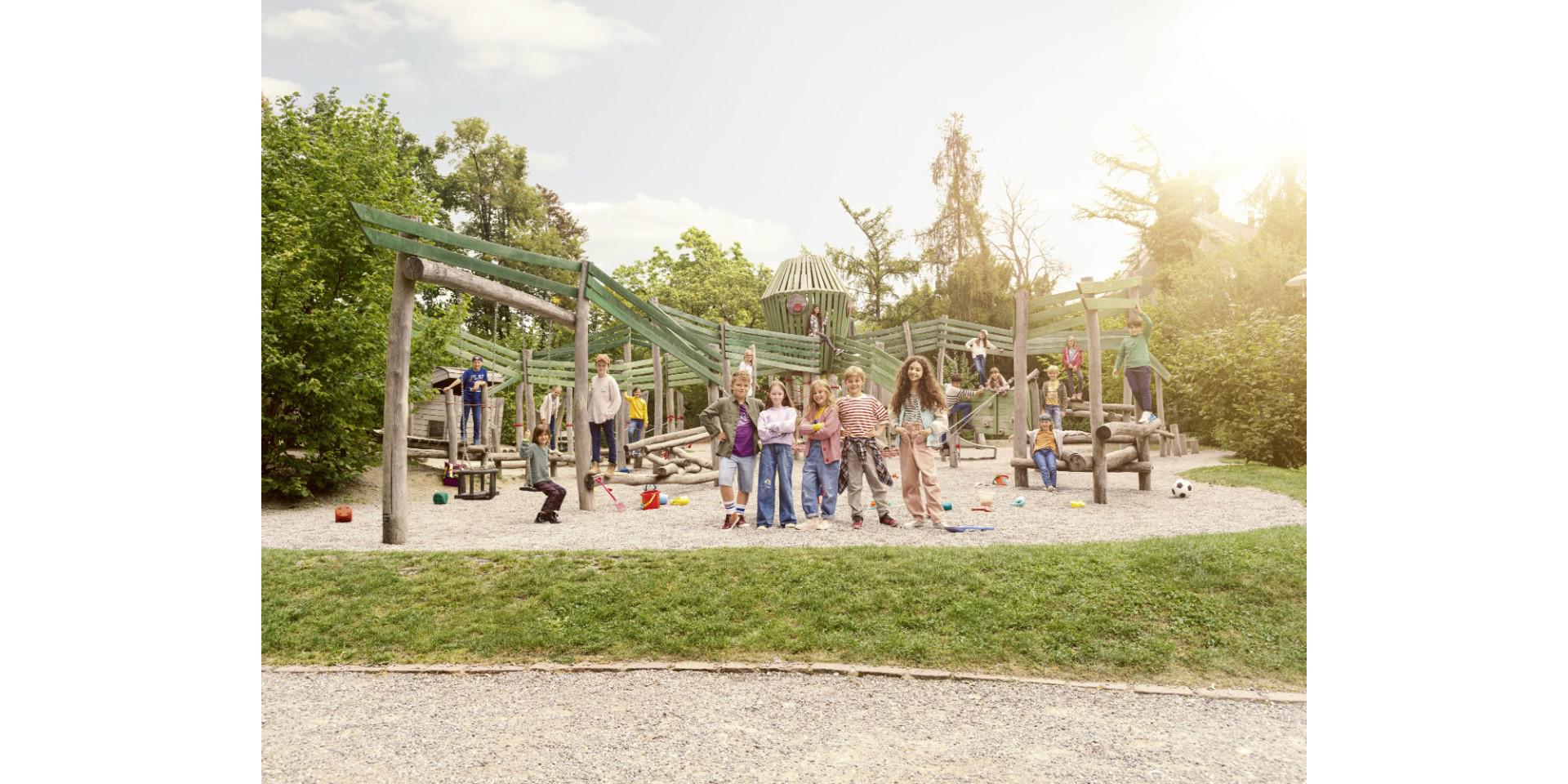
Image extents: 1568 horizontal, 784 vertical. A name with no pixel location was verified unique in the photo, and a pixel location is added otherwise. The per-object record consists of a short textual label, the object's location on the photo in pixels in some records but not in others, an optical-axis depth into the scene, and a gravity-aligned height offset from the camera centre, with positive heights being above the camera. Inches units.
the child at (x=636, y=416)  398.9 -3.9
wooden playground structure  221.9 +24.3
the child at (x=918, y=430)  230.7 -6.0
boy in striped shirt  233.0 -10.9
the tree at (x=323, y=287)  281.9 +42.0
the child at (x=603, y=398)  298.7 +3.8
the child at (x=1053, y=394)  359.9 +5.7
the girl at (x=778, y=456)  242.4 -13.8
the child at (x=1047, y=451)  306.3 -15.8
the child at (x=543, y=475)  255.1 -20.9
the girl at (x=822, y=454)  233.3 -13.0
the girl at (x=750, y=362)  298.0 +17.4
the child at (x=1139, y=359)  265.1 +15.4
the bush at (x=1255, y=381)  287.3 +9.3
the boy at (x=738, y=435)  247.3 -8.0
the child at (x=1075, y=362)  347.3 +19.2
